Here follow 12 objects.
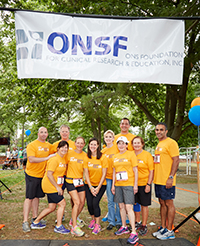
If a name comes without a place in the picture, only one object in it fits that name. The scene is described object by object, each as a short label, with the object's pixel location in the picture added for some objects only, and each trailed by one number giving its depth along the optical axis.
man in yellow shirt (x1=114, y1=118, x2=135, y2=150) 5.26
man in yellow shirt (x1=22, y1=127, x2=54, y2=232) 4.84
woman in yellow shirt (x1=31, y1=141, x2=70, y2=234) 4.59
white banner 3.46
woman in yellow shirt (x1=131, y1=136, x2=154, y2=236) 4.66
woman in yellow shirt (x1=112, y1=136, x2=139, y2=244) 4.47
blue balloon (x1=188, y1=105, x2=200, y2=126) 4.82
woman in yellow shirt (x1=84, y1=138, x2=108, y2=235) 4.78
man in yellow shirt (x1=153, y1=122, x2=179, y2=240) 4.46
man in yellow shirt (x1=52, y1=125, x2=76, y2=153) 5.26
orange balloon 5.48
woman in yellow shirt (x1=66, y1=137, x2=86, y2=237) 4.68
